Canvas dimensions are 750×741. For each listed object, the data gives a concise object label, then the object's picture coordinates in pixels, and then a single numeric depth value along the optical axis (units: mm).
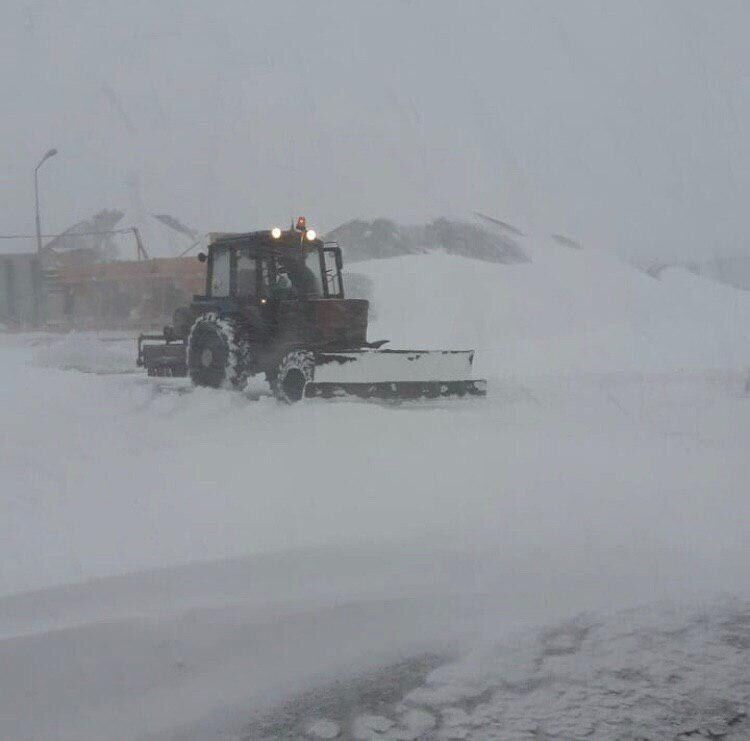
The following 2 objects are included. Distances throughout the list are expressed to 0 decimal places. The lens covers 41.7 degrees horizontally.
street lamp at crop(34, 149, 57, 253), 28016
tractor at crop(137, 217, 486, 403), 10930
